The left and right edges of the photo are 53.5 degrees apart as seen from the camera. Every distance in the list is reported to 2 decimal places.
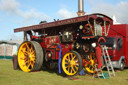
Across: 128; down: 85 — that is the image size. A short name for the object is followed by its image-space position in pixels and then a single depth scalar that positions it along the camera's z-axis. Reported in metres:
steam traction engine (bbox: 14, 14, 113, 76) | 5.32
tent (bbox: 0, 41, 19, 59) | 15.25
